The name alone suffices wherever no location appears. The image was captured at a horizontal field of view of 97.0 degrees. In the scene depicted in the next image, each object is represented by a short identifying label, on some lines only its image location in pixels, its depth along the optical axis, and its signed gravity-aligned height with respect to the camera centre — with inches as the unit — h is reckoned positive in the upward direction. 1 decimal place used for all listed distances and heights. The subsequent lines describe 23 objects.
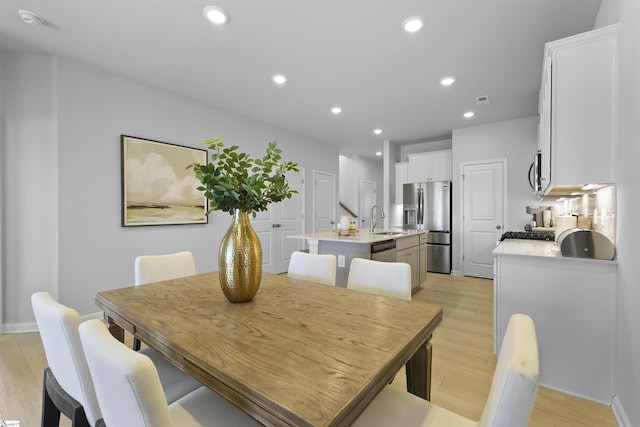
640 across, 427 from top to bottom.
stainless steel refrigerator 203.9 -3.5
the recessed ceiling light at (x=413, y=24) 86.4 +59.1
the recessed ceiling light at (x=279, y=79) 124.7 +59.8
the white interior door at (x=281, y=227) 191.5 -11.2
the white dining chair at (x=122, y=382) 23.0 -14.5
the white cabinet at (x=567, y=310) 66.5 -24.8
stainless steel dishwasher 120.6 -17.3
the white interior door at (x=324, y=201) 234.1 +9.4
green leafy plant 48.5 +5.3
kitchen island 120.3 -15.7
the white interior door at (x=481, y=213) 185.6 -0.4
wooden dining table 25.5 -16.3
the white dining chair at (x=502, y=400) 22.9 -16.6
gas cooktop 113.7 -9.6
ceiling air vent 145.9 +59.4
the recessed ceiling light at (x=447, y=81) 125.5 +59.5
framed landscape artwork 125.3 +13.0
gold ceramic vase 49.3 -8.7
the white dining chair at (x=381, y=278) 59.9 -14.7
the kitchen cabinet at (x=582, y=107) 66.1 +25.7
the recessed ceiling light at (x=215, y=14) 82.8 +59.3
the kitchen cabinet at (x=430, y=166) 213.0 +35.8
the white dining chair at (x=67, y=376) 36.0 -23.7
